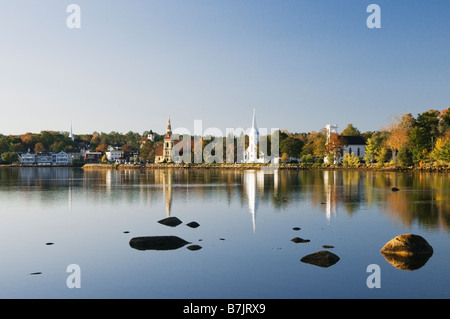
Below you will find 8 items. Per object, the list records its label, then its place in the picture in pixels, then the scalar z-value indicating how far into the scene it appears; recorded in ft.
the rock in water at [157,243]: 83.46
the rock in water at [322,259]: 71.29
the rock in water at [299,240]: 88.89
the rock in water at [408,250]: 72.93
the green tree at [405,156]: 377.30
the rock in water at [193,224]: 107.07
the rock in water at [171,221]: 109.66
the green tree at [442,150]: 331.57
